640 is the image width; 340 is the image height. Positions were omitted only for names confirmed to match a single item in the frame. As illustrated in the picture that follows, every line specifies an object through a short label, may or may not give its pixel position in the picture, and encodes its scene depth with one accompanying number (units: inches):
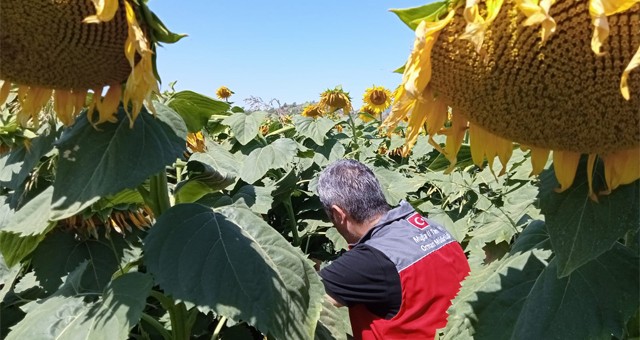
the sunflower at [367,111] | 307.3
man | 88.0
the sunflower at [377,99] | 302.7
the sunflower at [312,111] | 257.8
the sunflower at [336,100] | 241.0
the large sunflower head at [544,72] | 29.3
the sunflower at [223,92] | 362.6
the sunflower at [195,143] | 85.8
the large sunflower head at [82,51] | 38.8
